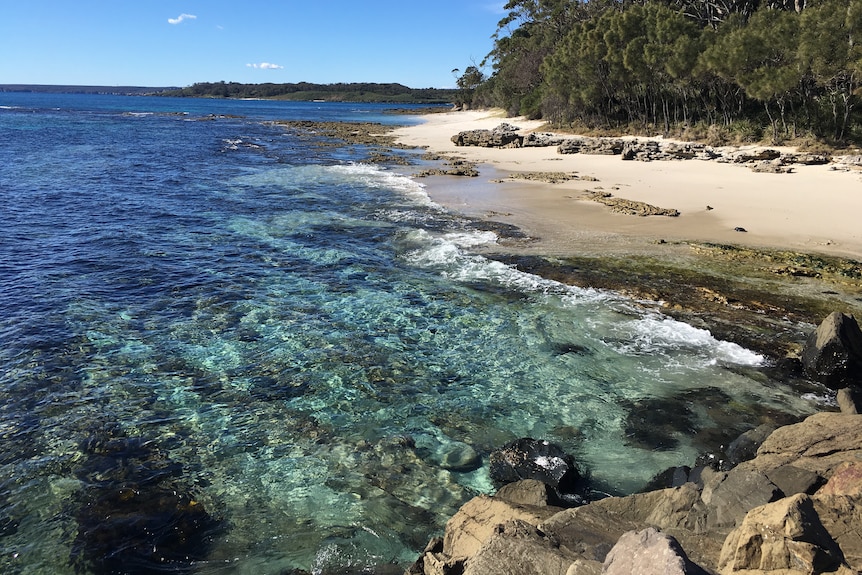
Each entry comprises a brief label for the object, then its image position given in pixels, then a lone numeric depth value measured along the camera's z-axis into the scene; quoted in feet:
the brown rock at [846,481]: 14.89
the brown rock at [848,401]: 24.68
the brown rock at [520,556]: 12.63
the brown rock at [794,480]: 16.63
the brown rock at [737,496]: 15.44
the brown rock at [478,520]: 16.22
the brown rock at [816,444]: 18.99
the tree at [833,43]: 94.89
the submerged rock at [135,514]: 18.74
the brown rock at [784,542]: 10.87
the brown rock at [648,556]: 9.50
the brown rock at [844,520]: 12.71
